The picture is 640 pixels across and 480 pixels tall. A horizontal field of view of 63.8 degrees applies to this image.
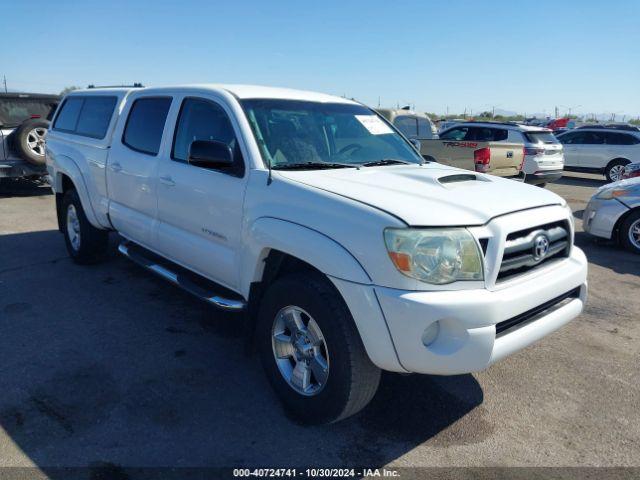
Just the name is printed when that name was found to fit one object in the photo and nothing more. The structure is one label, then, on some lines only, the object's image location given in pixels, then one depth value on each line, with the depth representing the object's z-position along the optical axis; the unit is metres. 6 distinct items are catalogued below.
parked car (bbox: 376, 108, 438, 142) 12.34
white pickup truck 2.54
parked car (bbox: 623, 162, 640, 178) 10.65
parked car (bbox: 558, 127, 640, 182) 15.36
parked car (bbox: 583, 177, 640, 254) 7.29
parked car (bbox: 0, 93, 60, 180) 9.35
